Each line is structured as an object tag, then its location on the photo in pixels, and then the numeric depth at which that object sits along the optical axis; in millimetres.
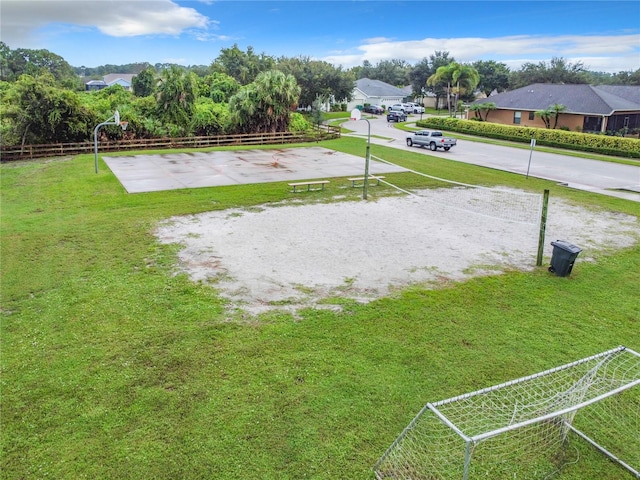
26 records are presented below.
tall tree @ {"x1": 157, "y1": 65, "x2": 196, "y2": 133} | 33719
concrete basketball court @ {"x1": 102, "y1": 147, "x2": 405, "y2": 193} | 20625
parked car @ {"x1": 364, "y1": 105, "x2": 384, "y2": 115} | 66062
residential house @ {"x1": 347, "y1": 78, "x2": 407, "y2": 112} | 72188
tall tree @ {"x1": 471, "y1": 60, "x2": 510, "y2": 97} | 78812
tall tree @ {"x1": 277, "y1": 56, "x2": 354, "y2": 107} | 55844
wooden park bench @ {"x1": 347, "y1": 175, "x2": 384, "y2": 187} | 20003
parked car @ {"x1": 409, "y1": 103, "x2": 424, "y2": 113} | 66825
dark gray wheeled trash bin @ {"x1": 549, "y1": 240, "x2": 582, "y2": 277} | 10547
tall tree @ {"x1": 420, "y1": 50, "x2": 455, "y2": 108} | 75750
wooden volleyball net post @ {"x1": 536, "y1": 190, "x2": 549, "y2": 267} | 11226
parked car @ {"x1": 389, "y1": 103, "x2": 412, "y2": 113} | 63662
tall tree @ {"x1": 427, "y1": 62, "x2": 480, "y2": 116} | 55062
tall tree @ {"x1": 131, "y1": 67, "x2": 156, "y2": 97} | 62094
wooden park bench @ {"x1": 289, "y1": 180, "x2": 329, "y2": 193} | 18422
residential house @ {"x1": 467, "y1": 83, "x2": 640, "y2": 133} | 40844
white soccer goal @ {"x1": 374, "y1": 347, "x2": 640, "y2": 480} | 5234
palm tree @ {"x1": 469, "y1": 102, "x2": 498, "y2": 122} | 49544
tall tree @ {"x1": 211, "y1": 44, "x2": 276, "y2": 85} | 64000
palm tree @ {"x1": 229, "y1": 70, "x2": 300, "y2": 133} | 34688
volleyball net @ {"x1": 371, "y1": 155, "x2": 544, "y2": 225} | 16291
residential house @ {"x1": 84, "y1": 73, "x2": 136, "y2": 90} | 116438
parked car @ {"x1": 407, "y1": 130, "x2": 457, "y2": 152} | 33125
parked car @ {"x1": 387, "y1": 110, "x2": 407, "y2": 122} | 54344
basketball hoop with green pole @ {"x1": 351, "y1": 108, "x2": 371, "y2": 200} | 17672
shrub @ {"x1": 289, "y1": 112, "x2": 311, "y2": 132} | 37562
